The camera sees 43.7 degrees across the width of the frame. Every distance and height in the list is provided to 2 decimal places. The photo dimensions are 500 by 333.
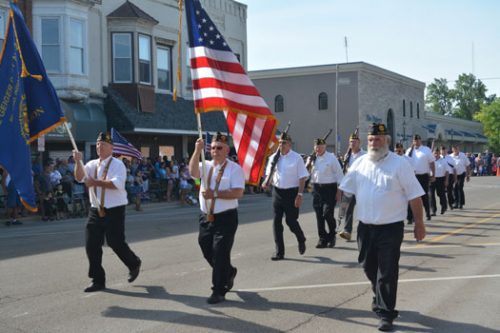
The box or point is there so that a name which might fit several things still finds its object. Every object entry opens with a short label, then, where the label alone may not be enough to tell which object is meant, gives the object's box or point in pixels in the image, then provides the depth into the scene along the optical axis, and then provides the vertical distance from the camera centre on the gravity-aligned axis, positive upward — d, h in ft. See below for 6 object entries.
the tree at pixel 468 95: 401.08 +38.32
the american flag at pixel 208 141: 74.14 +2.11
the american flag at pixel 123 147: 66.39 +1.12
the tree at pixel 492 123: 284.82 +14.18
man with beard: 19.99 -1.87
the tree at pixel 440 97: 408.87 +37.77
